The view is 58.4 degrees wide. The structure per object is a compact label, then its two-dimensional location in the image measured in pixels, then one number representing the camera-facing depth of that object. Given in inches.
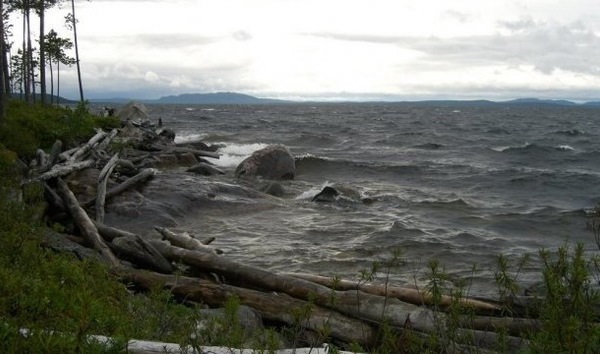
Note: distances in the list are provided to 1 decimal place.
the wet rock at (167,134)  1225.5
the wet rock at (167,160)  865.3
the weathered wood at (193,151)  979.0
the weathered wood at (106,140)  729.5
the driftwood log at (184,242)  387.2
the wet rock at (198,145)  1133.7
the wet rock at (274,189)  769.6
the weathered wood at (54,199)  452.8
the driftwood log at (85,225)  355.9
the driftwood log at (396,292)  275.9
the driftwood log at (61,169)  471.4
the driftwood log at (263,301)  245.8
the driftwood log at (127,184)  512.2
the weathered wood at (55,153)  542.8
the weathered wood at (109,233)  388.8
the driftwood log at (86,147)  611.2
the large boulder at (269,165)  900.6
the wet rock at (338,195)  738.2
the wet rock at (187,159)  942.7
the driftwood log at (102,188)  487.4
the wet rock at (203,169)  857.5
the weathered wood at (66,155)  584.8
